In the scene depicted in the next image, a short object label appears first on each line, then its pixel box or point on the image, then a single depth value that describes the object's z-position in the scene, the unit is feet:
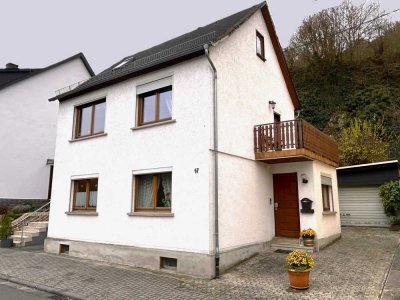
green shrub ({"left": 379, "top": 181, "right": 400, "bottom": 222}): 51.49
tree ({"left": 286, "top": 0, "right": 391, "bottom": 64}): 93.56
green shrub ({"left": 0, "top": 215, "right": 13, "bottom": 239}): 44.32
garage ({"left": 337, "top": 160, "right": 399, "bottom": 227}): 54.60
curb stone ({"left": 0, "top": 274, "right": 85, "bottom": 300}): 22.40
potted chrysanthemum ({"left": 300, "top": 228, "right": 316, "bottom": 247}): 33.91
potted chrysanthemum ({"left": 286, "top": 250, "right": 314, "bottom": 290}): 22.56
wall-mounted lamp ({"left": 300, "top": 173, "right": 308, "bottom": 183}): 35.93
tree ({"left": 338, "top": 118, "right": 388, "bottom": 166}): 65.87
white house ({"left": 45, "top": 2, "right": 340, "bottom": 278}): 28.99
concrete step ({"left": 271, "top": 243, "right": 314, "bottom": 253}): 33.81
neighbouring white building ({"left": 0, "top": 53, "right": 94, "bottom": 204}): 58.59
